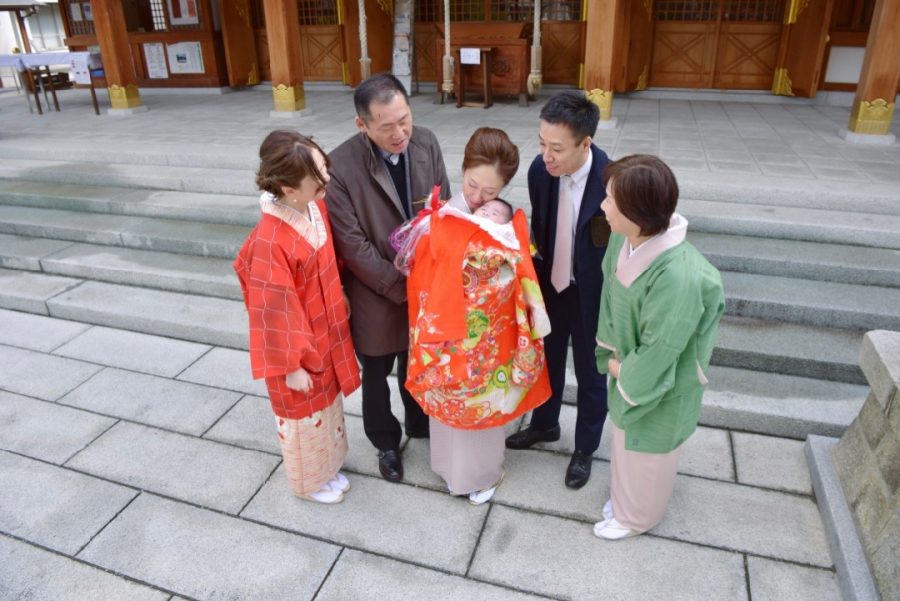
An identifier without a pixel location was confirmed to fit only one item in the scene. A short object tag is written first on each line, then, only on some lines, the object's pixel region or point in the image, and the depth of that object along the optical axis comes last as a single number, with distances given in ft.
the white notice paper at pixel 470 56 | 27.71
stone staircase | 11.17
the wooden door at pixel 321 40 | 34.88
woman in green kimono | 6.53
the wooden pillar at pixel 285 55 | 26.73
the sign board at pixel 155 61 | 37.42
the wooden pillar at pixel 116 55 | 29.71
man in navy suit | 7.36
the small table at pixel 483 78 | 28.48
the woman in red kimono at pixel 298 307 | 7.19
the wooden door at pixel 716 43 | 28.53
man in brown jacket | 7.51
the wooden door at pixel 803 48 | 26.48
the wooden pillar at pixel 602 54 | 22.39
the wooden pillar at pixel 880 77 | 19.67
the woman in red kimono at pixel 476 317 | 7.28
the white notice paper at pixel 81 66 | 31.83
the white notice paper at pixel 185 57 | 36.58
